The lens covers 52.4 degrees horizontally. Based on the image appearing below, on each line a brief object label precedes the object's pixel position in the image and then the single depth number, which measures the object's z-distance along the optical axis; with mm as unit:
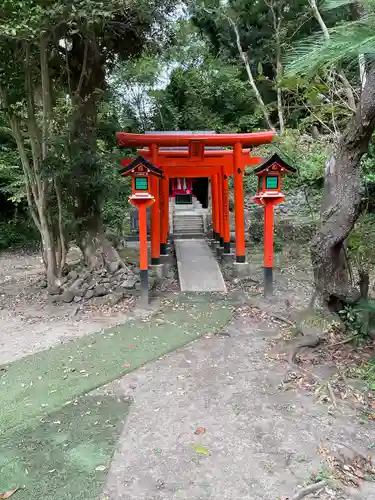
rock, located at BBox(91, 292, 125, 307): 6323
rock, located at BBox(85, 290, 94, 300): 6516
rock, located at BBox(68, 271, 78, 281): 6871
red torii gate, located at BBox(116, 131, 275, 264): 7438
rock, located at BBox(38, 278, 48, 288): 7349
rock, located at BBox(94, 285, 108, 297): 6539
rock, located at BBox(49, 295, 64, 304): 6496
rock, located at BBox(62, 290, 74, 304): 6457
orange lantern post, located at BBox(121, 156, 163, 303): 6273
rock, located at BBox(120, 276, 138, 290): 6715
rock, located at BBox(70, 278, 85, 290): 6680
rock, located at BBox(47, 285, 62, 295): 6703
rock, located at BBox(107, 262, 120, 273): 7052
